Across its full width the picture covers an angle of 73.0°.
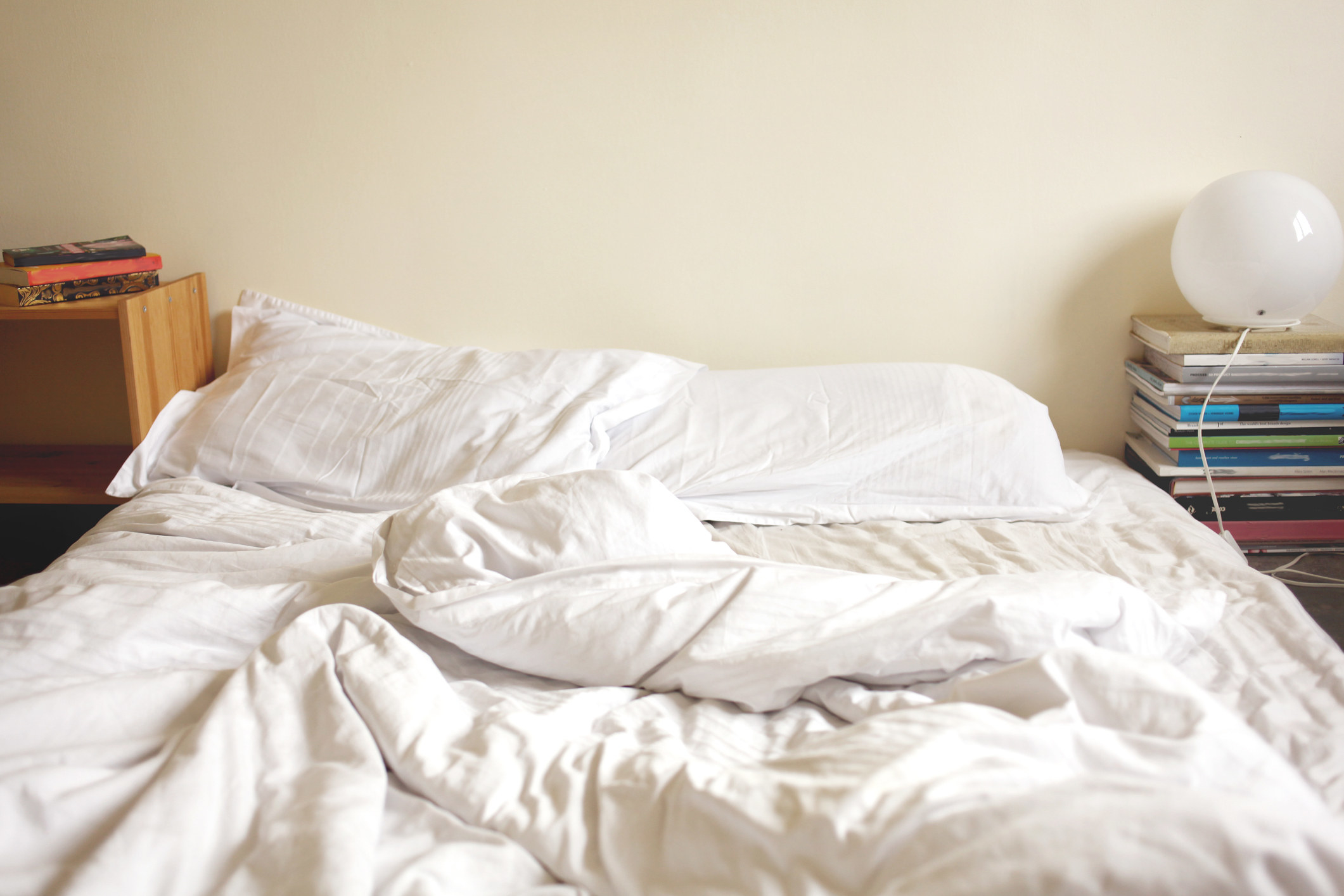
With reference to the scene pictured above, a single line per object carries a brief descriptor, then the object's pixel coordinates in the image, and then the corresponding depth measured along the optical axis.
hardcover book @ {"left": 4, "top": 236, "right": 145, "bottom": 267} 1.64
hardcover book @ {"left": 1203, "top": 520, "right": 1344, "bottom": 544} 1.71
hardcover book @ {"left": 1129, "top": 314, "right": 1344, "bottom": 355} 1.60
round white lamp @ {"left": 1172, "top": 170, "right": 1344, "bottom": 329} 1.55
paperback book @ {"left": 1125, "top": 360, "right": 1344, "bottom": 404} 1.64
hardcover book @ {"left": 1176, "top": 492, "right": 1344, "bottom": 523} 1.71
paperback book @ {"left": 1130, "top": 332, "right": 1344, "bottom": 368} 1.61
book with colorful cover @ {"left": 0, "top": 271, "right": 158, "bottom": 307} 1.63
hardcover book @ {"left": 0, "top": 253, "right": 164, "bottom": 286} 1.63
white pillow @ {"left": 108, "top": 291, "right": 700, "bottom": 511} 1.49
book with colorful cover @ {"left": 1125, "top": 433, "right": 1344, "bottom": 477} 1.67
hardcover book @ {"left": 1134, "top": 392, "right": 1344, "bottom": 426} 1.64
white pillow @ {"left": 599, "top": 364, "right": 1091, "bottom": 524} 1.46
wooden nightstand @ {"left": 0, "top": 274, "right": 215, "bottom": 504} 1.63
